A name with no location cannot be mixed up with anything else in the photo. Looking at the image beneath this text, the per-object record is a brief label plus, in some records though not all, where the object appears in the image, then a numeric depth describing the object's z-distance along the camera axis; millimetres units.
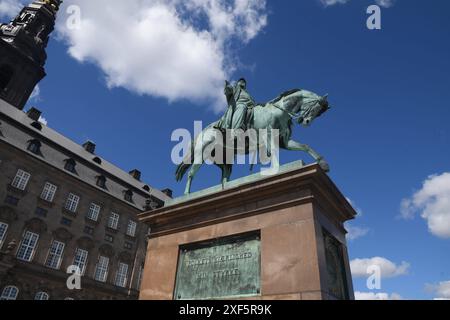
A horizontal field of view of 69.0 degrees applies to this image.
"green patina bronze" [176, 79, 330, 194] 7516
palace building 32156
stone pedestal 5020
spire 53362
